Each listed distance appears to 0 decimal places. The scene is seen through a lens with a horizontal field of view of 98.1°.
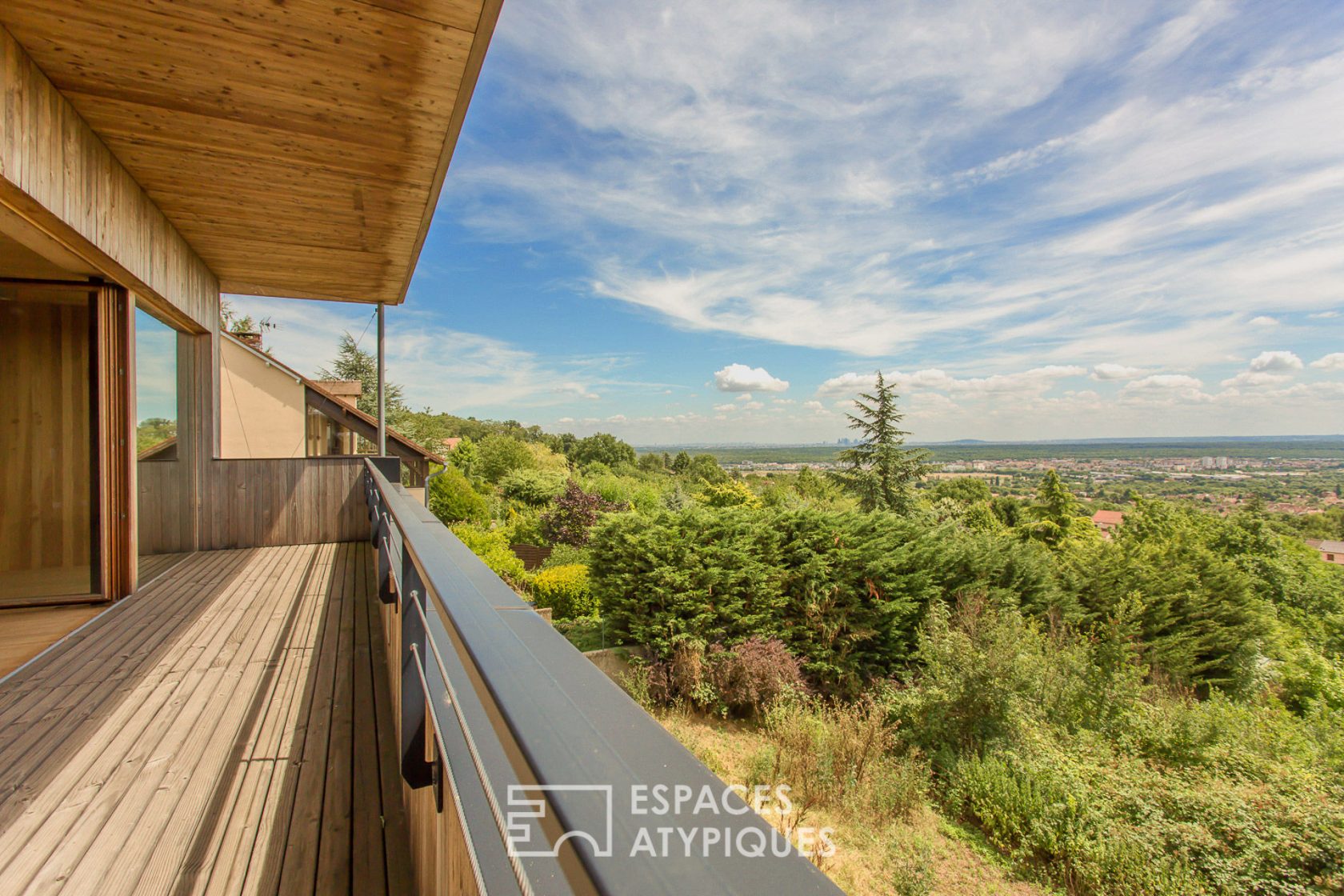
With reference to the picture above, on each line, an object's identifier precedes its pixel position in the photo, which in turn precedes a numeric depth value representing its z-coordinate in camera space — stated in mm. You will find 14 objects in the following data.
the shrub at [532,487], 24000
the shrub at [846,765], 7906
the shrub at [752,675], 10727
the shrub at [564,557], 15898
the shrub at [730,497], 22719
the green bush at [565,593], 13461
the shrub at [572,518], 18812
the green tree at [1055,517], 27938
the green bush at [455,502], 16406
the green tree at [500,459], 29375
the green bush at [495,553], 12773
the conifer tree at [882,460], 23125
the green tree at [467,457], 28484
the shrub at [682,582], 11734
